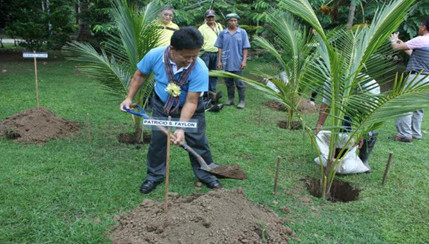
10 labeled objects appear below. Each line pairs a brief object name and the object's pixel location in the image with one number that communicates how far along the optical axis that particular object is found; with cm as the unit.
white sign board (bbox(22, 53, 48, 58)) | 475
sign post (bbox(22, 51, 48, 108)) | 475
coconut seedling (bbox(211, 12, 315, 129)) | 522
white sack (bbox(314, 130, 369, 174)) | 371
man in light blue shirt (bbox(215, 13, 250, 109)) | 651
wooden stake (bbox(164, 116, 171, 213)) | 231
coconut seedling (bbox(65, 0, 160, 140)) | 394
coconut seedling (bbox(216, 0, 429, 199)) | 240
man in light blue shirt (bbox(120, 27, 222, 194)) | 263
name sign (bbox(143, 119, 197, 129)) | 230
